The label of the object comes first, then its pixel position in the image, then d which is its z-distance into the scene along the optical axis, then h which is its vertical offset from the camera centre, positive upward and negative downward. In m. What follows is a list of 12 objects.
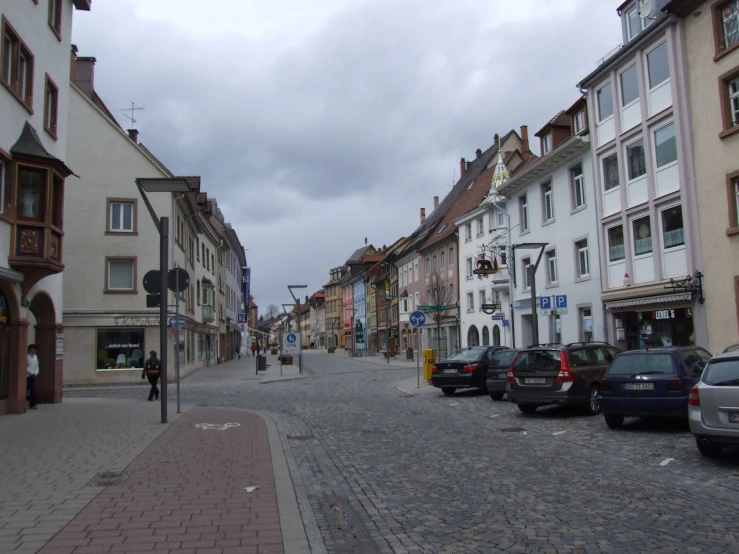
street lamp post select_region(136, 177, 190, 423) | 13.80 +2.30
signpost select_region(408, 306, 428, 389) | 24.77 +1.08
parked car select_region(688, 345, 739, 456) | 8.91 -0.86
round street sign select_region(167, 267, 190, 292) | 15.16 +1.69
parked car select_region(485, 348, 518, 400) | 19.28 -0.75
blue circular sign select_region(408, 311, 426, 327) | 24.77 +1.09
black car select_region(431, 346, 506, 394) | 21.53 -0.79
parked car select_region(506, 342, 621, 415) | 15.14 -0.69
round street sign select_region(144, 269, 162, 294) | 14.14 +1.52
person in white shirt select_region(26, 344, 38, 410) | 17.31 -0.29
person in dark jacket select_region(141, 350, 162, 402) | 20.95 -0.43
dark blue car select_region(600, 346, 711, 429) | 12.00 -0.74
